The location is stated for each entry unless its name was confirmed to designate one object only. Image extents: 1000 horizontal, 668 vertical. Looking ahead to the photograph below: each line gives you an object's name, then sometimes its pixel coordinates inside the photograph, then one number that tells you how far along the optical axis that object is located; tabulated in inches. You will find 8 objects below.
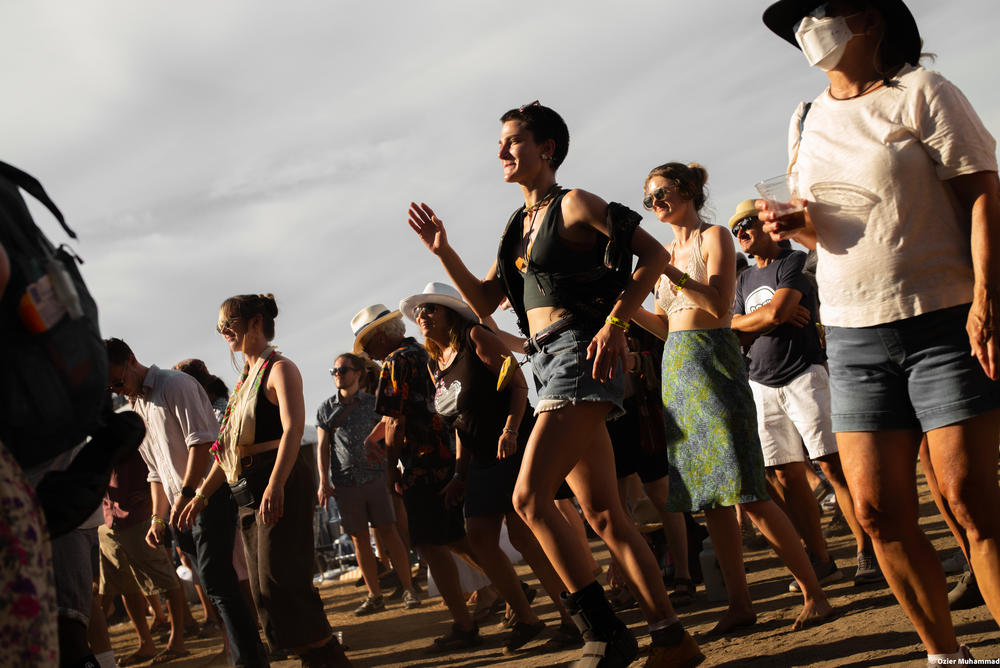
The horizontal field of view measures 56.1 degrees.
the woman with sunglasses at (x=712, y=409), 179.9
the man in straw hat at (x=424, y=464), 250.7
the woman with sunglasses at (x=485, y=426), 214.5
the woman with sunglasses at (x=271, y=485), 204.8
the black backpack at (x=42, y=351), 74.7
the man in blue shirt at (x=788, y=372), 223.0
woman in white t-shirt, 109.7
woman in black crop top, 145.9
